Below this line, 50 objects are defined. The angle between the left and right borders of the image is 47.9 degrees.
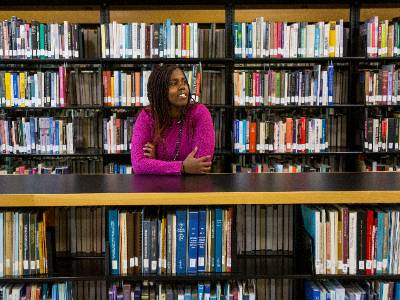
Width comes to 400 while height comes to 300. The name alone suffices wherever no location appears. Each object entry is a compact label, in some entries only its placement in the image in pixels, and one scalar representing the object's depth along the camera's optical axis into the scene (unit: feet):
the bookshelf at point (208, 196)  4.69
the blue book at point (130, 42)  11.49
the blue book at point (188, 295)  5.08
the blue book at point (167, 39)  11.51
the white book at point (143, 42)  11.52
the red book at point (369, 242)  4.98
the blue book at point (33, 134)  11.77
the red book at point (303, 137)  11.89
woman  7.11
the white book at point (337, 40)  11.68
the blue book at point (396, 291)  5.09
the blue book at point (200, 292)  5.07
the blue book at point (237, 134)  11.78
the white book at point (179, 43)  11.54
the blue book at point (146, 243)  4.98
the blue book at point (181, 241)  5.00
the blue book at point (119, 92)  11.61
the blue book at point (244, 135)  11.80
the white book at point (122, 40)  11.50
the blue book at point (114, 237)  4.96
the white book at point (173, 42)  11.52
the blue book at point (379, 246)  5.01
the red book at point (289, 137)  11.87
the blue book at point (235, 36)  11.56
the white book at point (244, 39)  11.59
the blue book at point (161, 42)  11.56
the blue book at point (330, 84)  11.77
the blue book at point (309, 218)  5.04
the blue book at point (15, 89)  11.61
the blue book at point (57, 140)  11.87
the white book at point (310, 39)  11.64
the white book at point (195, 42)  11.56
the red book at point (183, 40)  11.55
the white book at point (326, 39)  11.67
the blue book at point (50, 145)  11.87
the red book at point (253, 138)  11.82
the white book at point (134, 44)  11.52
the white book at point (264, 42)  11.58
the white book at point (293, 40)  11.64
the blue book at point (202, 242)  5.00
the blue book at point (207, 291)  5.08
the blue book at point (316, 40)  11.64
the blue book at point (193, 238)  4.97
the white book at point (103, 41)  11.50
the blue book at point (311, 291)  5.05
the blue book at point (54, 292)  5.17
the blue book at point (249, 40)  11.62
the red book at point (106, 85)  11.59
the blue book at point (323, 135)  11.91
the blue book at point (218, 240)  5.02
